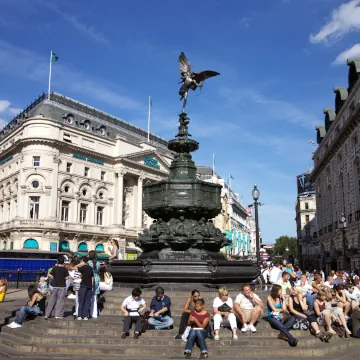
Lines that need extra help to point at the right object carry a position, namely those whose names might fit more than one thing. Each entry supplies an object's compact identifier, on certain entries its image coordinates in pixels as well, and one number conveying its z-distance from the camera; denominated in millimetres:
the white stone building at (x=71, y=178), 51719
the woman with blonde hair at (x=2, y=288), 15537
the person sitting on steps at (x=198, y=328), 7938
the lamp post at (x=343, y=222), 30062
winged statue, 15555
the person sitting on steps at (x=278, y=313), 8791
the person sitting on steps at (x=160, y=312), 9023
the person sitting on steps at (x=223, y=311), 8555
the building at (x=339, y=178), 41062
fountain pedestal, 12156
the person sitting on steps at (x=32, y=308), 10009
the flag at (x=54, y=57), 57397
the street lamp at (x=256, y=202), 20250
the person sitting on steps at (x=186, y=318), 8602
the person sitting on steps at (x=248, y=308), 8985
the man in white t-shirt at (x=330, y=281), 15427
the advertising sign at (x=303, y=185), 107562
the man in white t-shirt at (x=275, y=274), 18014
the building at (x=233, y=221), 89000
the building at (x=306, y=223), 78512
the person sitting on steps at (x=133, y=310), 8749
